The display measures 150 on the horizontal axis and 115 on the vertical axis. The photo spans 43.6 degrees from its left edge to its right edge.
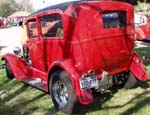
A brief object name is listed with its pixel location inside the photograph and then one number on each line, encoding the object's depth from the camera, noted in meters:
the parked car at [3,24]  31.98
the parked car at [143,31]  9.49
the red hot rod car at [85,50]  3.25
